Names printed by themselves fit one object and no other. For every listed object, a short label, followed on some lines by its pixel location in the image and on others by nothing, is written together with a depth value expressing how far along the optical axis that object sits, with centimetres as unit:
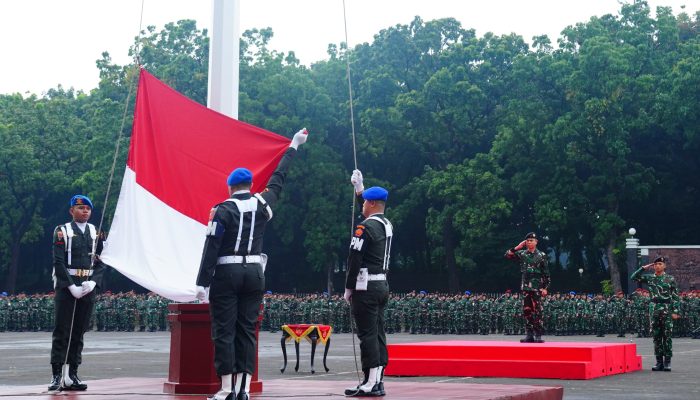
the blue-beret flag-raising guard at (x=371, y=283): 976
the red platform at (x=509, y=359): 1553
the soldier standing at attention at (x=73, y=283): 1052
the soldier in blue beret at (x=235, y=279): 847
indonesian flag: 980
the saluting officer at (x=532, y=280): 1733
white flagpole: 1022
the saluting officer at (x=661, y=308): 1706
